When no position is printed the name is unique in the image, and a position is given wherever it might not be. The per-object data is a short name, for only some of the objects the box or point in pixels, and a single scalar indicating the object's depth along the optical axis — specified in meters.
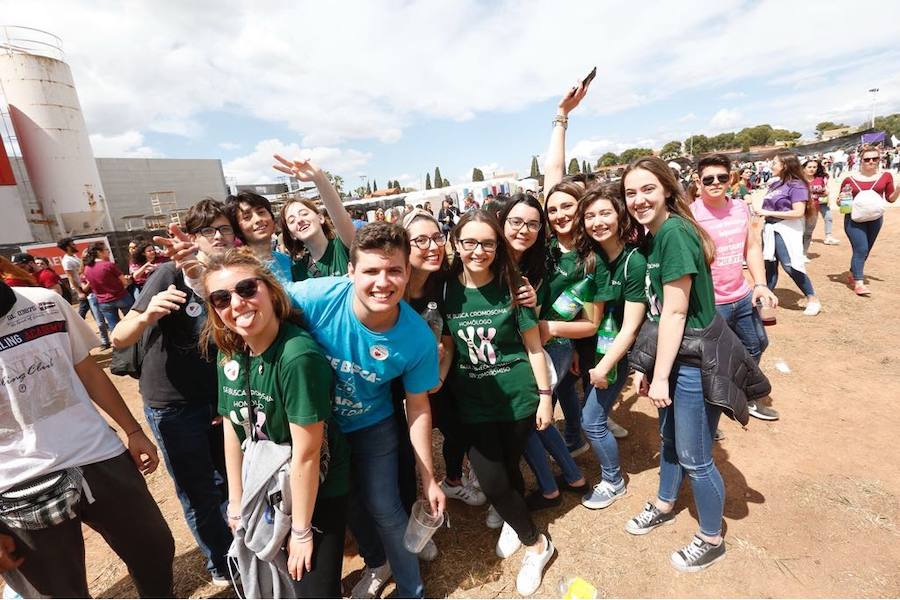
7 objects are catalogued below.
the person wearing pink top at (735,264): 3.37
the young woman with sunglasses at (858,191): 5.62
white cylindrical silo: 23.25
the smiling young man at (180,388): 2.08
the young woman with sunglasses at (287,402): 1.66
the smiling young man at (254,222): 2.92
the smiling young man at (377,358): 1.83
